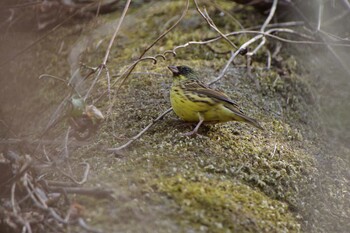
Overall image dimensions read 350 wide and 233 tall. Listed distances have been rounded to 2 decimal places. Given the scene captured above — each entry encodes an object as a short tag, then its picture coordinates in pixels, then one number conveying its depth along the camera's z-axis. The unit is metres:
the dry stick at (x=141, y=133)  6.52
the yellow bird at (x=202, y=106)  6.88
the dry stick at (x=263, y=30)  8.86
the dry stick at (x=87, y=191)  5.38
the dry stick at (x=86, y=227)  4.84
